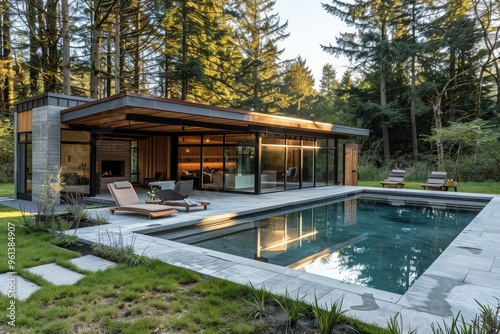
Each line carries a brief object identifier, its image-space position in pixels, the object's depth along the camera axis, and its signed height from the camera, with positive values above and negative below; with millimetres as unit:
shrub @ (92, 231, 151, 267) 4383 -1242
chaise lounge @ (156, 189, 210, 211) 8836 -977
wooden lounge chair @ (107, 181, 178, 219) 7691 -1026
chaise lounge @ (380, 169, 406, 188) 15432 -726
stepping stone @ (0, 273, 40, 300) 3405 -1323
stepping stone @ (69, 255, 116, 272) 4277 -1327
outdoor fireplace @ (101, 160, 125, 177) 14484 -263
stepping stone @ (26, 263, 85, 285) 3778 -1323
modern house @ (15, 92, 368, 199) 9797 +657
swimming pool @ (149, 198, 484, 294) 5164 -1556
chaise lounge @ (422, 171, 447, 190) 14305 -704
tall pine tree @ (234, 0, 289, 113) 23125 +8483
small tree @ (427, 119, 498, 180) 15885 +1466
